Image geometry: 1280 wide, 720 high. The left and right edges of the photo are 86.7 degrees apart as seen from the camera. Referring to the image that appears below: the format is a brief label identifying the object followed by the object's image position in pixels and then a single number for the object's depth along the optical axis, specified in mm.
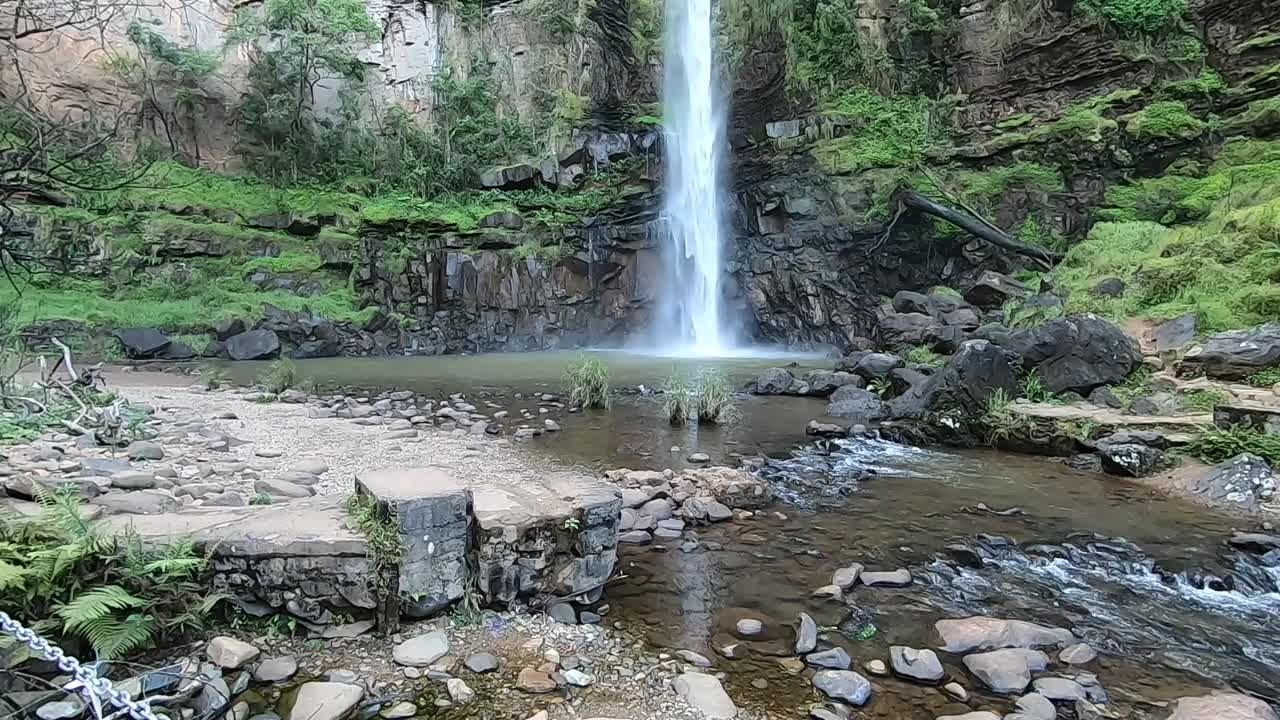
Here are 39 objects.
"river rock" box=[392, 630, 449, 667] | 3248
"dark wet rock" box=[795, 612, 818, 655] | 3574
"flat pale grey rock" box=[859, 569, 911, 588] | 4473
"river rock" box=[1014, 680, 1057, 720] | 2979
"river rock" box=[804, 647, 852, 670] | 3422
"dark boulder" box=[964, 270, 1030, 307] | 15812
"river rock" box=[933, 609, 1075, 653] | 3613
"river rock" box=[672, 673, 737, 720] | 3010
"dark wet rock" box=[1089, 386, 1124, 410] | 9070
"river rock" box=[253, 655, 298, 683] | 3033
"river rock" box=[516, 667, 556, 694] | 3105
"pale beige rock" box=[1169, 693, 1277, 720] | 2959
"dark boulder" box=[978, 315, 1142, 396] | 9719
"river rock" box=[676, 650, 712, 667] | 3439
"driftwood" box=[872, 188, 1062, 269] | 17281
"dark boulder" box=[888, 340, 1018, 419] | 9477
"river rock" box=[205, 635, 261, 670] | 3041
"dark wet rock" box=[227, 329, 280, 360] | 18359
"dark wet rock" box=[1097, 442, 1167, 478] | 7180
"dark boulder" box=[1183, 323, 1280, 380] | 8758
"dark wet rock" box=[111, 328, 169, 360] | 17297
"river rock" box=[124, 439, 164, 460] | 5836
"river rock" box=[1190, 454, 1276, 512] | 6156
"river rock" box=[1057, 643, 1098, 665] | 3490
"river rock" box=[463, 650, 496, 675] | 3225
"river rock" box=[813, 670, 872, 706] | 3143
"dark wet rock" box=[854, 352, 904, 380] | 12352
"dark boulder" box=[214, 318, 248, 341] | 18906
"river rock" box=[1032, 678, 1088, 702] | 3131
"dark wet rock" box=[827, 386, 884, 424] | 10453
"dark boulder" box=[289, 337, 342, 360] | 19641
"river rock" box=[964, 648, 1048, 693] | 3227
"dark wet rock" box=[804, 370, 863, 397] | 12578
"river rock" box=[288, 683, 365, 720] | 2789
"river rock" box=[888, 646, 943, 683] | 3330
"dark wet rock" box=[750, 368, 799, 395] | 12844
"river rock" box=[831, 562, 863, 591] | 4418
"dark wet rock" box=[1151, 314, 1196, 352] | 10470
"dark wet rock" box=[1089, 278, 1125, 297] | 13523
